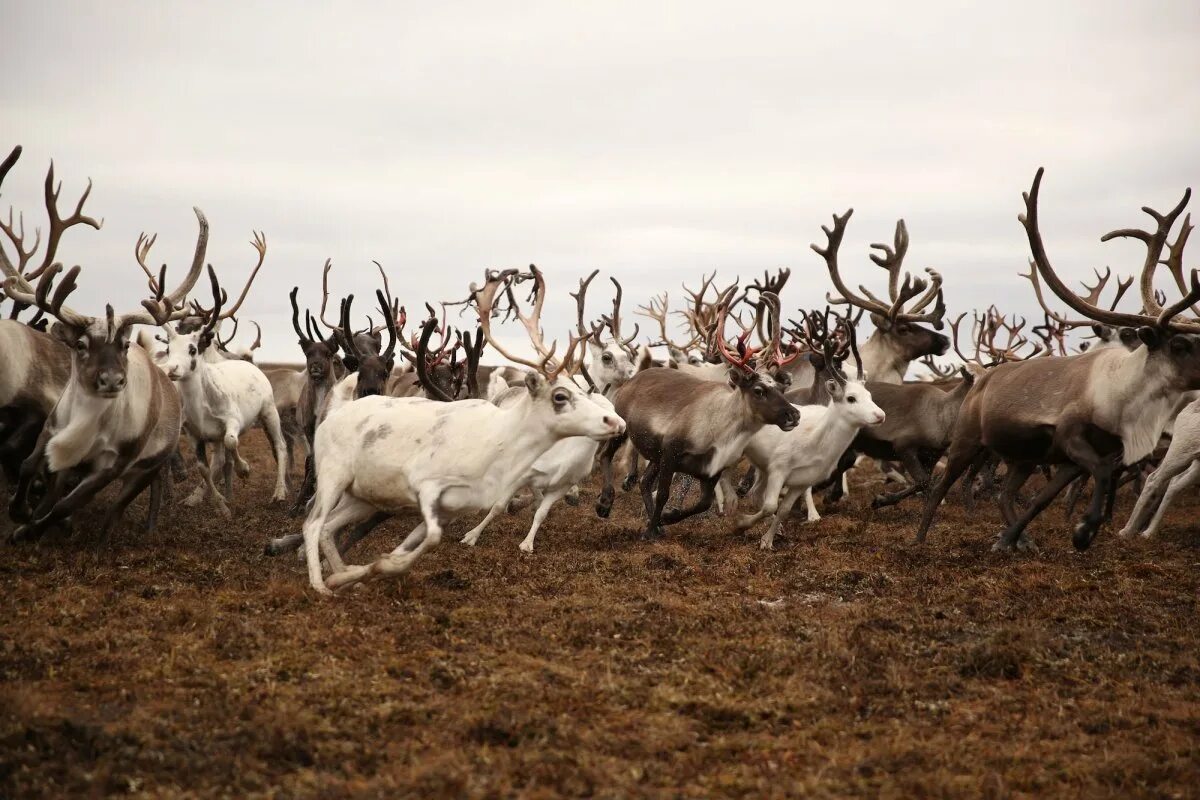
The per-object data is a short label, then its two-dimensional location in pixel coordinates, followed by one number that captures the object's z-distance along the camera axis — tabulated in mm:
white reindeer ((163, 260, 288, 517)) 12625
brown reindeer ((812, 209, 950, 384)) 14914
